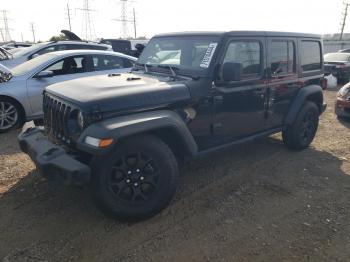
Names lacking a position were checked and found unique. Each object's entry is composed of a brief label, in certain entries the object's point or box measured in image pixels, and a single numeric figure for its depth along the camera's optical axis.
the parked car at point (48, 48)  9.88
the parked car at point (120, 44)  18.19
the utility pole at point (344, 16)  54.53
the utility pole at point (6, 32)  85.70
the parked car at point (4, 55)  9.55
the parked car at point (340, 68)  14.59
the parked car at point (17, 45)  19.41
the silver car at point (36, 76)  6.25
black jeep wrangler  3.16
